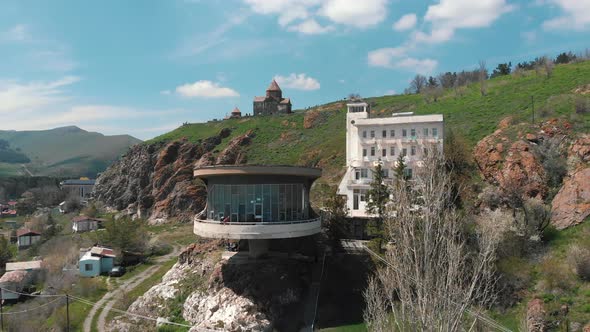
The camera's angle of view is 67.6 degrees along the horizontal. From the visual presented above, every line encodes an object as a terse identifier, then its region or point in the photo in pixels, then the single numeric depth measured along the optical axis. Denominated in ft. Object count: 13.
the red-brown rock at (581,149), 131.85
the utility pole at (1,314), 132.55
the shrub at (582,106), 161.89
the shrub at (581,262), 96.12
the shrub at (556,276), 96.58
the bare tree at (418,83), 444.31
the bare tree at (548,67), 269.23
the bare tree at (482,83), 284.20
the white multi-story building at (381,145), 165.89
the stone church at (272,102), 410.52
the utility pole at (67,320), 120.67
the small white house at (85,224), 260.83
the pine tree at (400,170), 120.02
